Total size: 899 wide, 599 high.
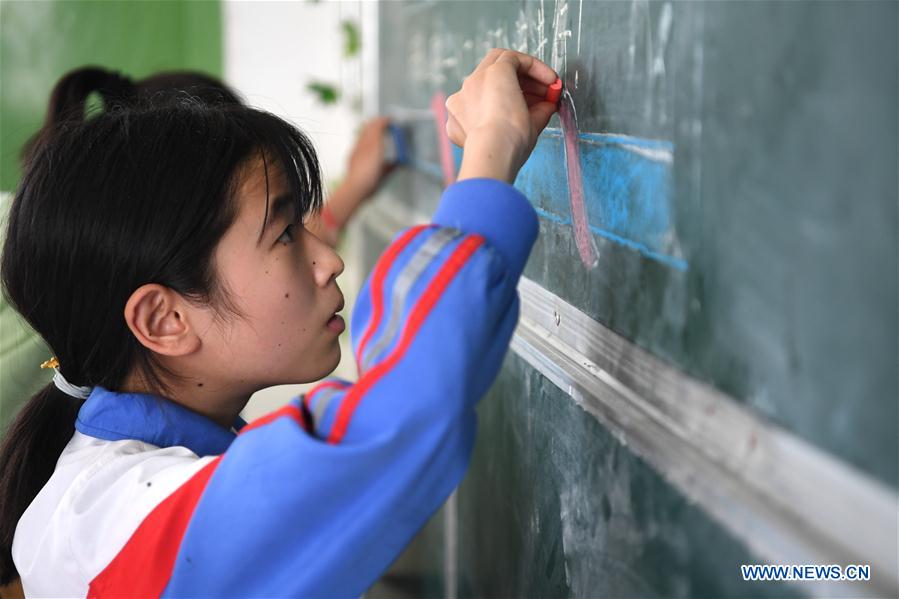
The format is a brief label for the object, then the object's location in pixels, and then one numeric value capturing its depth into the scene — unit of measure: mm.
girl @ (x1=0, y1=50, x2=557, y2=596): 565
